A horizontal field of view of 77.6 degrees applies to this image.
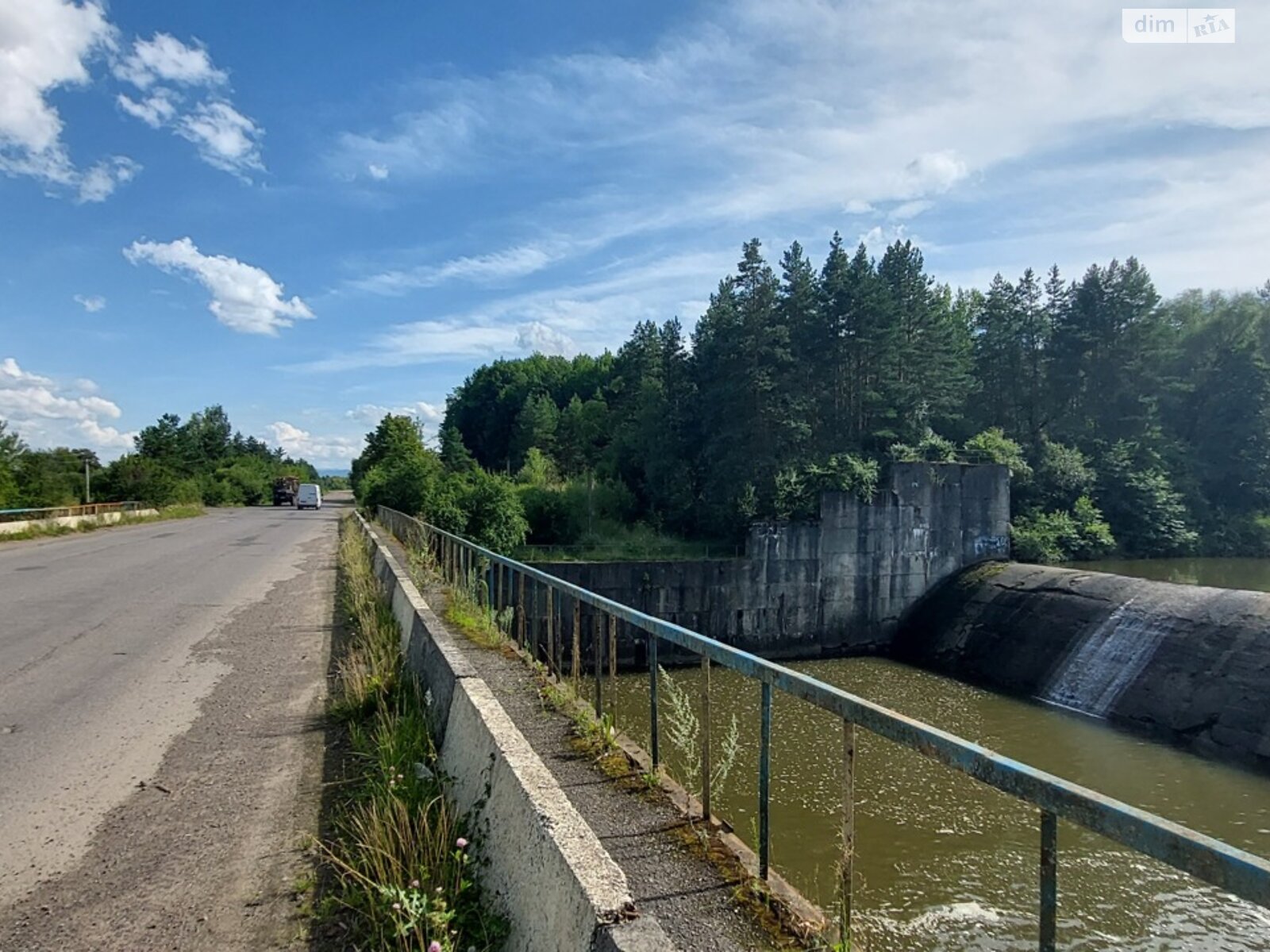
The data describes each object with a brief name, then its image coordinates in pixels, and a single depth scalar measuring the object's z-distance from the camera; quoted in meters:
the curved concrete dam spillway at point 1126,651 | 13.38
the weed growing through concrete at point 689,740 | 3.21
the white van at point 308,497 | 51.50
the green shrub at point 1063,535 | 27.83
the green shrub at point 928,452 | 27.64
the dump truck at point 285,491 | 59.31
